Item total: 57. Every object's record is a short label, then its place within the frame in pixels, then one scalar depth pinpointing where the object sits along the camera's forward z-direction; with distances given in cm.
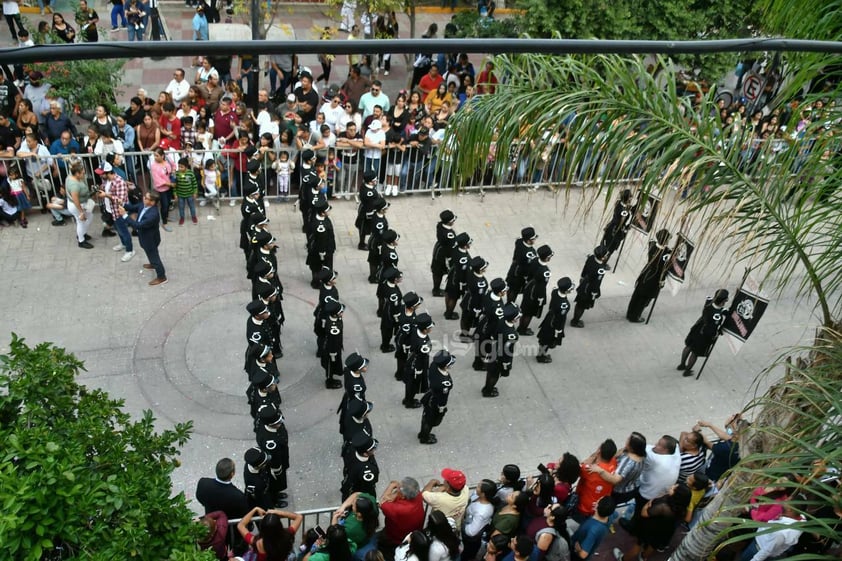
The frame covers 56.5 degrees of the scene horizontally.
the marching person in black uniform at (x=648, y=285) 996
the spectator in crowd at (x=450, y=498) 655
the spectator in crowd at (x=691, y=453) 714
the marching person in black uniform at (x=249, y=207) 1019
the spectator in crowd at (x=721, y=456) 728
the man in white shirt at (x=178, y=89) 1336
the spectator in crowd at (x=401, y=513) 651
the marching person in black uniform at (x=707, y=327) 909
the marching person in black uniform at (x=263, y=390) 745
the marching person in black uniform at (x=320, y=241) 995
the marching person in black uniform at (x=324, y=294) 884
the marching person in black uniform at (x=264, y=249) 932
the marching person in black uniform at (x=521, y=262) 969
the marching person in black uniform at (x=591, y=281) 966
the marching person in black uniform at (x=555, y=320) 908
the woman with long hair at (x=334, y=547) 584
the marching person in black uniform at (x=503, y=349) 858
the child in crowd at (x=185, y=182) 1108
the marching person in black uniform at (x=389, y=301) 896
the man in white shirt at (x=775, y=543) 605
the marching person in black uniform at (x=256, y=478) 672
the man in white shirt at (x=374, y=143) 1226
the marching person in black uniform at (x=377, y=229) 1016
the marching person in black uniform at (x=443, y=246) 986
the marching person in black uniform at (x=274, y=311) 870
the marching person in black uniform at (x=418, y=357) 833
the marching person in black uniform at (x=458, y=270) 968
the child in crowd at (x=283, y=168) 1192
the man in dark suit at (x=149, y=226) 973
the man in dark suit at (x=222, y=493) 654
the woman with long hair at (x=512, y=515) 619
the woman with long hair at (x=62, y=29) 1488
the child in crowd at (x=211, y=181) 1167
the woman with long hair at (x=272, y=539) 597
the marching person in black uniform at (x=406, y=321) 856
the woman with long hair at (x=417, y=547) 581
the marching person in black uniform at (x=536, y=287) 951
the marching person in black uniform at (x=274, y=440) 714
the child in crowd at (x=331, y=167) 1234
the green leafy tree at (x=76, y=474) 368
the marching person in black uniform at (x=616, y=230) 1042
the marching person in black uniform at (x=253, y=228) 979
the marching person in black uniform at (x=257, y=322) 830
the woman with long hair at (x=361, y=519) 627
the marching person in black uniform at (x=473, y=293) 927
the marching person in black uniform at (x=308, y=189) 1072
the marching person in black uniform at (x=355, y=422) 714
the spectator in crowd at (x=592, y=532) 613
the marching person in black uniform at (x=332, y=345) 850
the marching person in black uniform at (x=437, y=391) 787
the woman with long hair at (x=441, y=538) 593
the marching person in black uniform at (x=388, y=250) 966
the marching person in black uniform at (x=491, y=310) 870
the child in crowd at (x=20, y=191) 1071
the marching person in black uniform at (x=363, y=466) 693
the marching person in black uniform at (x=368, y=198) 1052
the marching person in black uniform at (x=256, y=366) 757
